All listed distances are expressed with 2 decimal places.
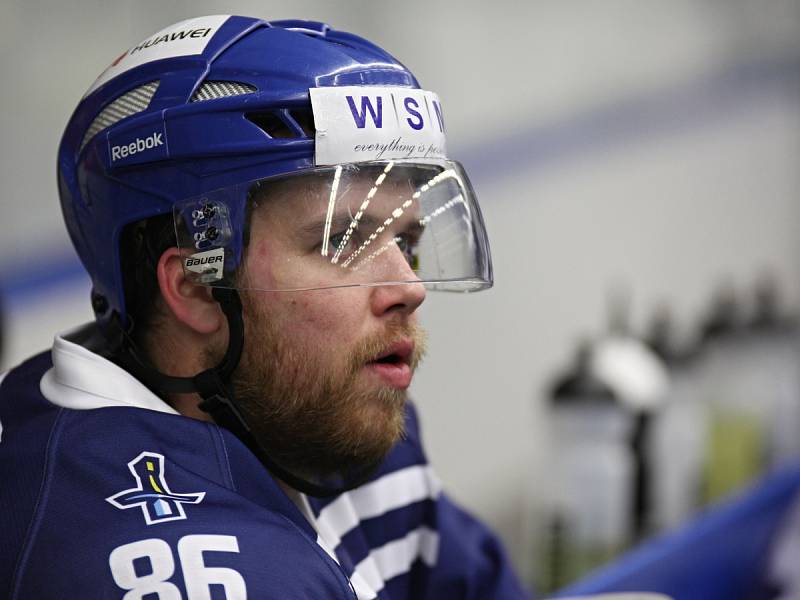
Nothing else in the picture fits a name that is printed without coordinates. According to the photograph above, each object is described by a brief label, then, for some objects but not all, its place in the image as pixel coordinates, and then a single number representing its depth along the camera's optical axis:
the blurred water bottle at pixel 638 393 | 4.34
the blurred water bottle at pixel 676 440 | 4.49
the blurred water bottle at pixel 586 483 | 4.12
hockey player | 1.92
